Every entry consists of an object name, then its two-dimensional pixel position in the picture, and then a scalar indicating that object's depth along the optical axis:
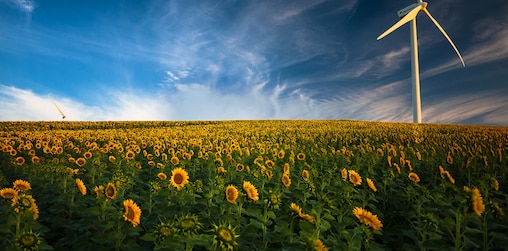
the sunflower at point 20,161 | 7.75
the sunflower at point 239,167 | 6.79
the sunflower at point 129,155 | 8.58
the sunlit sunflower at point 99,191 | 3.88
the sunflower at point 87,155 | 8.13
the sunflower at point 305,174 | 5.52
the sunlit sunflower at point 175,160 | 7.49
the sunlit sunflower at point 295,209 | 3.24
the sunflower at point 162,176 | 5.30
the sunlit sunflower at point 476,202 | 3.18
